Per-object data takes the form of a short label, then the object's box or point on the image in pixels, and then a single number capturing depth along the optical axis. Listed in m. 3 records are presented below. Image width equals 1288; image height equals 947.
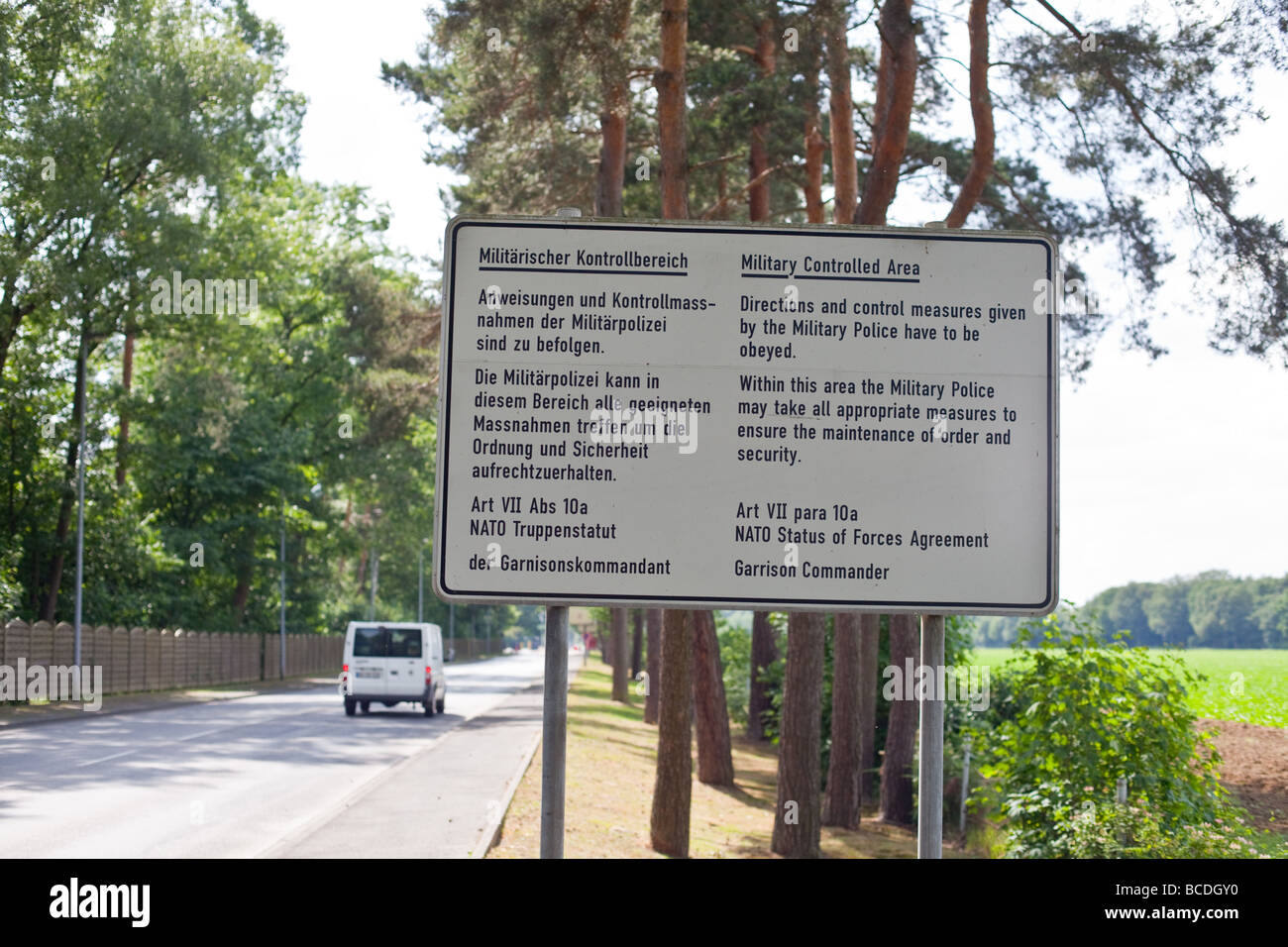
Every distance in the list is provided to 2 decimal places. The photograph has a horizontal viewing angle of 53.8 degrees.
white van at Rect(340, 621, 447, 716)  29.86
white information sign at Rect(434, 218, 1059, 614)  3.82
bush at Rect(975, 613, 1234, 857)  9.05
